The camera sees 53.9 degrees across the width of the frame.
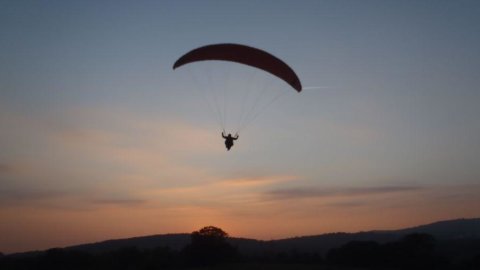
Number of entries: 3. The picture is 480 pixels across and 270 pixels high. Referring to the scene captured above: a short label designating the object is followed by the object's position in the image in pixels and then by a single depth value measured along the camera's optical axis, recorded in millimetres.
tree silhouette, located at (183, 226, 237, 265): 66812
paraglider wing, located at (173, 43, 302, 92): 26078
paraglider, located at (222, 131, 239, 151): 26527
